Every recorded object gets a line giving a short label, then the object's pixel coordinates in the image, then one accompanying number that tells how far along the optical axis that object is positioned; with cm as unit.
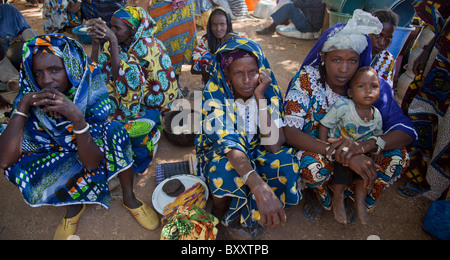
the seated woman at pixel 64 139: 188
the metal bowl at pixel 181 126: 314
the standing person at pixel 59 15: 587
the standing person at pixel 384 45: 257
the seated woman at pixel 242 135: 201
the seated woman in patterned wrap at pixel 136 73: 269
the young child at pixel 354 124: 207
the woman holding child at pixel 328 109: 205
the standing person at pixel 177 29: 418
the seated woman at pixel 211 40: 397
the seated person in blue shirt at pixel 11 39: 440
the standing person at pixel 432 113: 235
